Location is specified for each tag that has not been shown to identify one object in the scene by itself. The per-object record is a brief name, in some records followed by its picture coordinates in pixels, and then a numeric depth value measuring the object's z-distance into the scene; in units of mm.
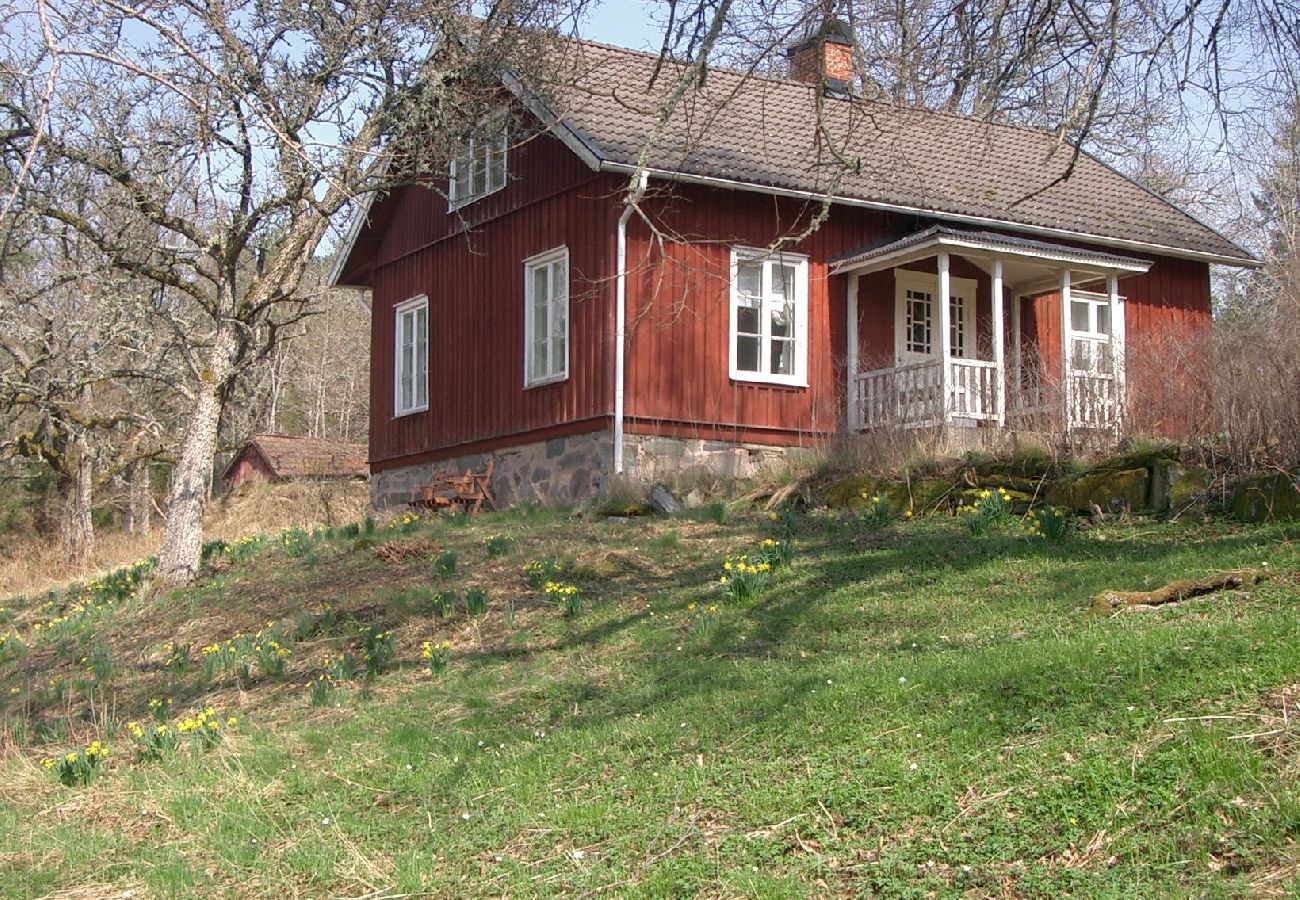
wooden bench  18219
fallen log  7660
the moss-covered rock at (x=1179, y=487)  10461
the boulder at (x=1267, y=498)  9617
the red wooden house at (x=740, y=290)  16438
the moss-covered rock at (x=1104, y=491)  10766
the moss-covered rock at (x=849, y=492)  12695
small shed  31125
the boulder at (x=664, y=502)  14141
